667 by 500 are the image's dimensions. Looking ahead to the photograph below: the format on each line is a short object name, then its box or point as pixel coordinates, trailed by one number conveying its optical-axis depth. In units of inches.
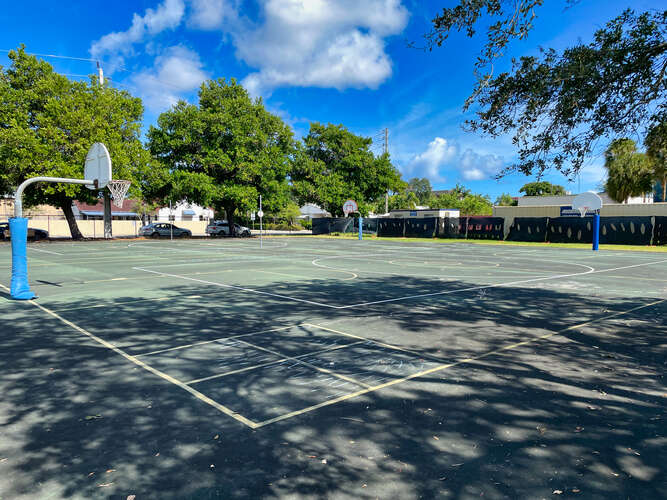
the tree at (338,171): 2331.4
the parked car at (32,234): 1580.0
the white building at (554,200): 2588.8
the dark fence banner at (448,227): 1857.8
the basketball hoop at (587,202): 1296.8
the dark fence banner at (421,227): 1920.5
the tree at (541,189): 4581.7
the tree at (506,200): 4594.0
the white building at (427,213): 2313.0
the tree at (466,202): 3727.9
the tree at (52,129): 1355.8
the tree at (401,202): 4143.7
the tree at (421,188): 5856.3
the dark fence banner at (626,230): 1333.7
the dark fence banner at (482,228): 1727.4
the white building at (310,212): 4357.8
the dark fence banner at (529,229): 1582.2
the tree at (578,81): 250.2
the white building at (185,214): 3262.8
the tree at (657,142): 278.4
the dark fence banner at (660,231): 1305.4
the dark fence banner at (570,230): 1447.0
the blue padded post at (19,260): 418.3
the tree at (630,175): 2055.9
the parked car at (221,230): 2164.0
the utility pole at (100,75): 1690.2
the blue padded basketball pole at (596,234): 1154.0
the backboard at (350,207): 2174.5
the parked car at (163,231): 1876.2
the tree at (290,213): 3259.1
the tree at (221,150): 1812.3
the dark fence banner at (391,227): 2036.2
